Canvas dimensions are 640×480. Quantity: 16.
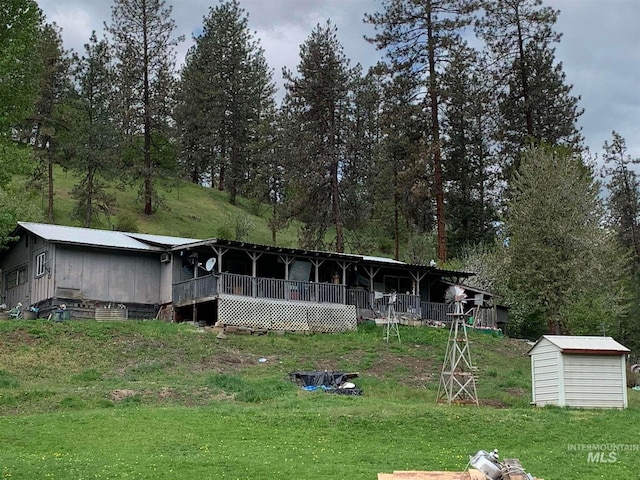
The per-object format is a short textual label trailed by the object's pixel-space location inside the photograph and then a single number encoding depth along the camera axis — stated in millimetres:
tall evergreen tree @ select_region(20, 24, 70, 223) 49719
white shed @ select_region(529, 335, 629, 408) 20703
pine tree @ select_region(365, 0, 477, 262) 41156
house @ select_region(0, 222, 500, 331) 32406
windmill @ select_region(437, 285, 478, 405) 20641
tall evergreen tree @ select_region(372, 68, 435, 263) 41750
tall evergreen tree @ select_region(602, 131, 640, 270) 58281
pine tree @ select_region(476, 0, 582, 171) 47500
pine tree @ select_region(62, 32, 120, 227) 50062
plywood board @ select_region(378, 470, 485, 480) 8914
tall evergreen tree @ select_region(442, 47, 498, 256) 54125
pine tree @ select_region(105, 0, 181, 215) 54469
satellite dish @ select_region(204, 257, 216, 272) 32625
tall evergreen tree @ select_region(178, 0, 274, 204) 67188
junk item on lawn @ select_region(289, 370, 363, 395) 22578
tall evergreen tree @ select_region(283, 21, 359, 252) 43844
